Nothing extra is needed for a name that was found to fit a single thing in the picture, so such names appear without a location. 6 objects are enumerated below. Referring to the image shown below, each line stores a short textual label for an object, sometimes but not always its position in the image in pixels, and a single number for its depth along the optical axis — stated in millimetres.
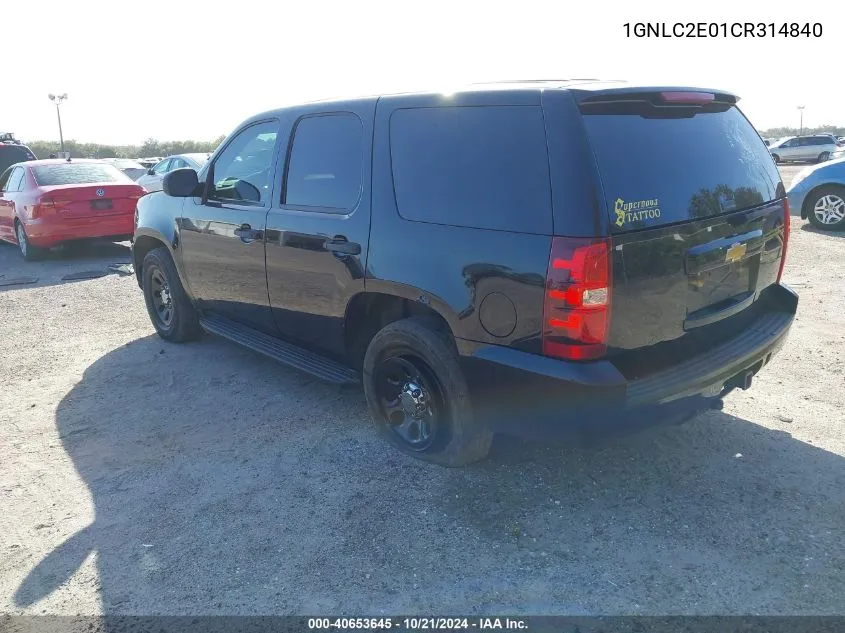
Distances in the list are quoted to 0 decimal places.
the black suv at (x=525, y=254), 2828
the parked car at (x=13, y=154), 15016
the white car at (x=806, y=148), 35588
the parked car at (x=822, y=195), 10492
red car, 9992
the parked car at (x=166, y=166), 15445
